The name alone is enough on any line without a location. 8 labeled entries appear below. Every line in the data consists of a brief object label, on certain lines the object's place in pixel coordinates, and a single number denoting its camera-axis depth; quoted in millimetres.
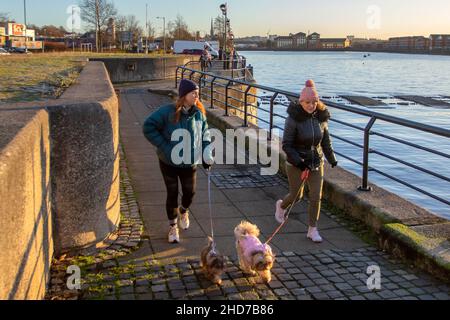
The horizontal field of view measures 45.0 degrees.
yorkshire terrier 4254
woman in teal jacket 5020
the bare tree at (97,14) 52531
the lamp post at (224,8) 41388
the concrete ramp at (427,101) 43344
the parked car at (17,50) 66938
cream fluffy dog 4254
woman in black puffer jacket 5230
